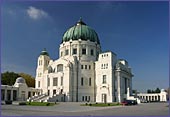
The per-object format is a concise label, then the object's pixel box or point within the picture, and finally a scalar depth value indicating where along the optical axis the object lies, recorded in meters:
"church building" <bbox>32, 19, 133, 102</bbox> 59.97
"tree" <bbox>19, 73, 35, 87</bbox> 88.19
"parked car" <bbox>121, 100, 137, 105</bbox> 41.77
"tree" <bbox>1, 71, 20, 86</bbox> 79.31
